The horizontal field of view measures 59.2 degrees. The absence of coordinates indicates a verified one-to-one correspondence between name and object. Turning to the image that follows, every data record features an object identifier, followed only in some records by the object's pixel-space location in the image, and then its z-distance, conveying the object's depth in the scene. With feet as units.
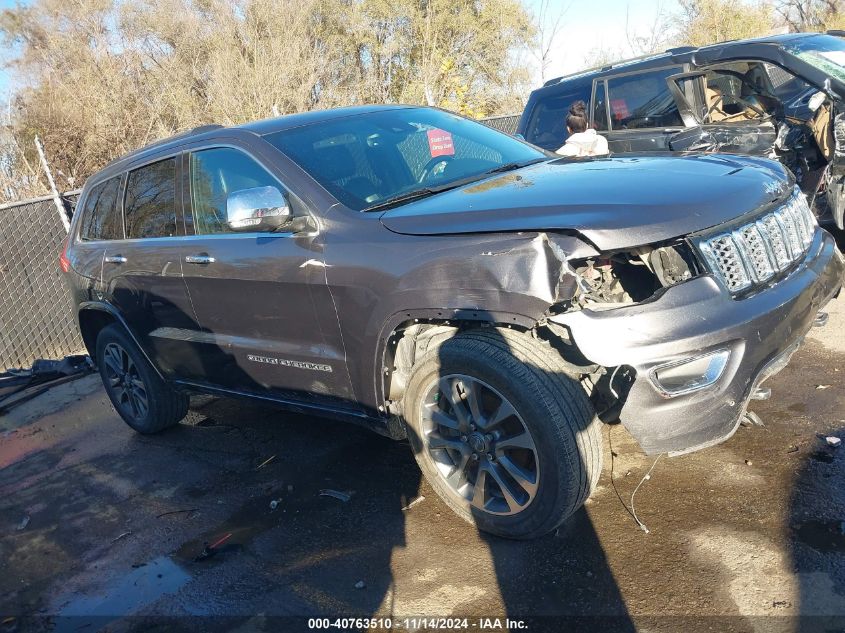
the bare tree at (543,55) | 59.91
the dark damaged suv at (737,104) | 20.11
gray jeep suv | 9.28
